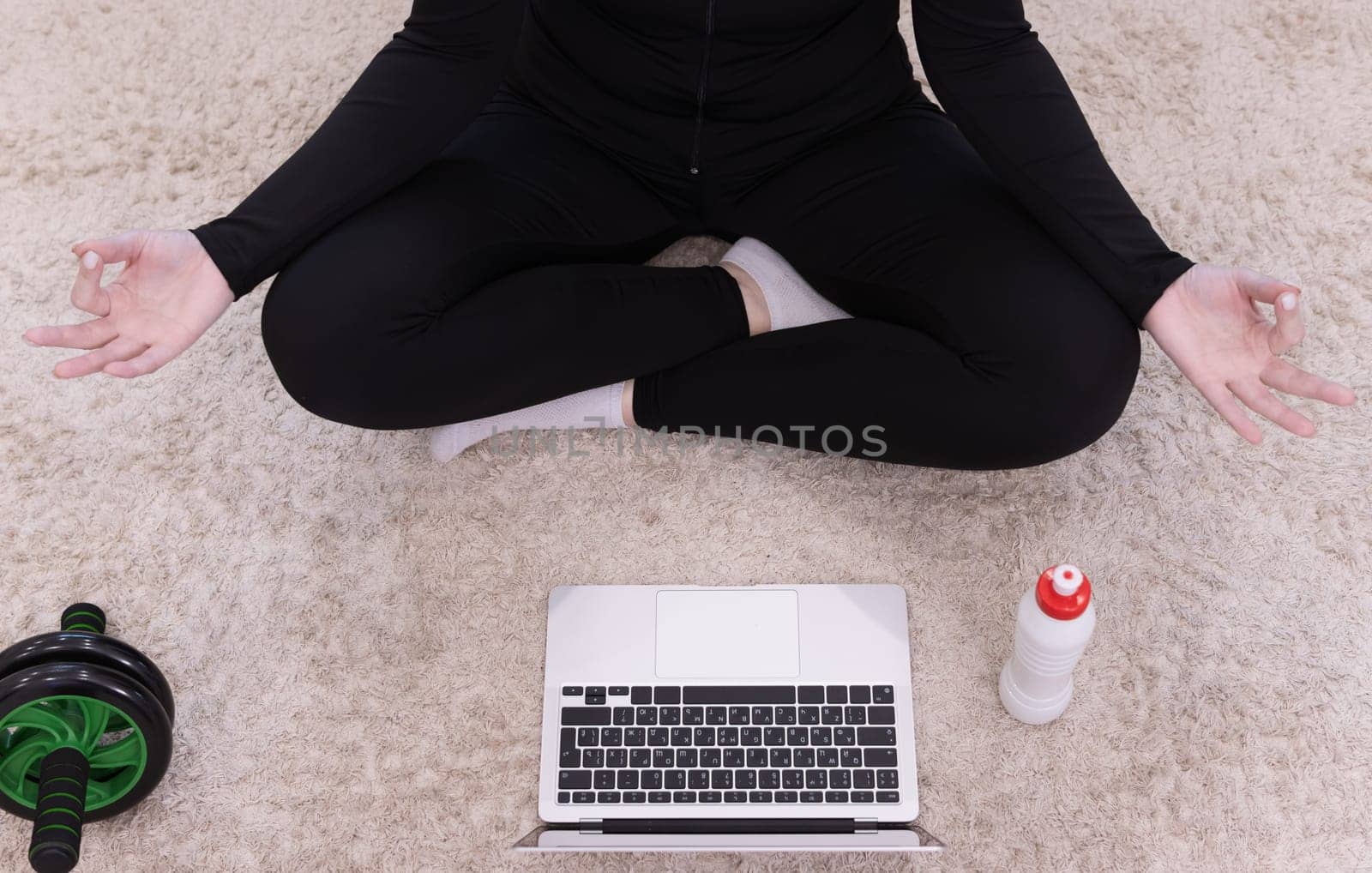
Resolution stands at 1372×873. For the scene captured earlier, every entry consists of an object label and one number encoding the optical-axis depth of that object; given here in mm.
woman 987
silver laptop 1011
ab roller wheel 947
